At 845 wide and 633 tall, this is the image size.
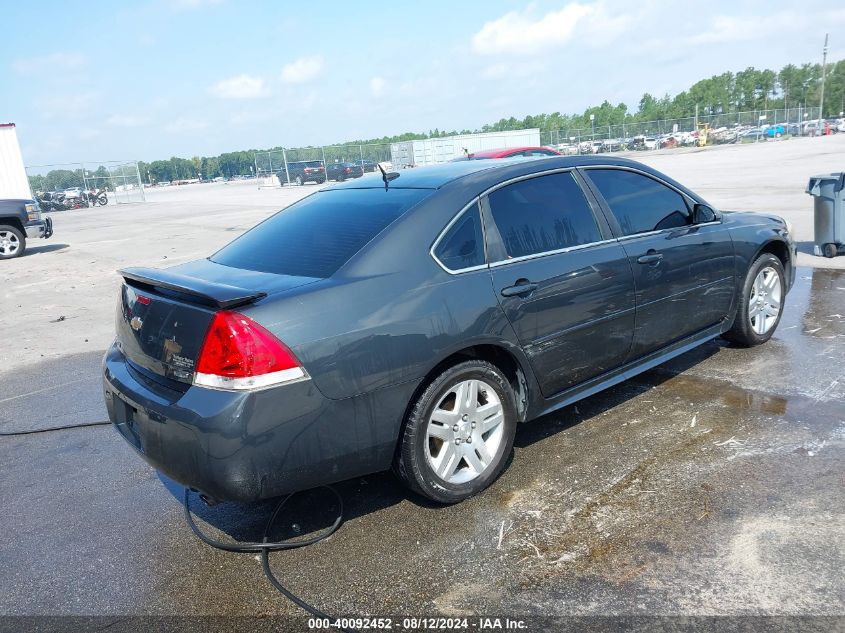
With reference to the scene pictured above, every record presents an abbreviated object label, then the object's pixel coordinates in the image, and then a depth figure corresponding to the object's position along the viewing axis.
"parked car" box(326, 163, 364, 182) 45.31
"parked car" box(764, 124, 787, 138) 56.31
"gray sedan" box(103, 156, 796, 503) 2.91
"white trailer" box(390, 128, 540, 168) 44.16
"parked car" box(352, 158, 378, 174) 47.34
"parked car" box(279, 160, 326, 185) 46.44
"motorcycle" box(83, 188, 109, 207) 40.47
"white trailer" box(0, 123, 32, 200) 21.73
